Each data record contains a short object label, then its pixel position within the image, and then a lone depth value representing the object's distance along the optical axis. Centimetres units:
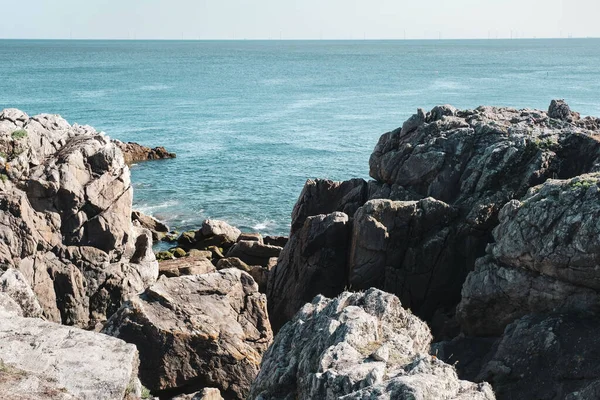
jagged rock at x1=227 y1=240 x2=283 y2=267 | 4619
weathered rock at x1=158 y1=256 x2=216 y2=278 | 4030
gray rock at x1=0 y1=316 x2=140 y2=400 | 1733
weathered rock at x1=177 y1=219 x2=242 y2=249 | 5088
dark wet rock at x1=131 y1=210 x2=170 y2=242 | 5422
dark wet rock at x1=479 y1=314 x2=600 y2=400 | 2291
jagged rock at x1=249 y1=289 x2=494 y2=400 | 1448
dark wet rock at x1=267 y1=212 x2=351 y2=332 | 3531
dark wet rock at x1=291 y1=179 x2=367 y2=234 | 4147
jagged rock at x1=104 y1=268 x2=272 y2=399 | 2403
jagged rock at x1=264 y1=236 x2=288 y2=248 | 5025
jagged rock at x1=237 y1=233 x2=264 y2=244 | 4979
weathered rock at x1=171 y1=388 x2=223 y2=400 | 2258
